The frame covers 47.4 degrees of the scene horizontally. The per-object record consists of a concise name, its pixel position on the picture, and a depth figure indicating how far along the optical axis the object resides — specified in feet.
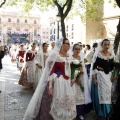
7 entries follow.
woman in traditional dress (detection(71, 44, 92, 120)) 9.98
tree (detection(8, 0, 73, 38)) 31.81
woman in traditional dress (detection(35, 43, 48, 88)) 14.33
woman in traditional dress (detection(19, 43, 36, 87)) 17.27
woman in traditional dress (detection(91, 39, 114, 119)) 9.80
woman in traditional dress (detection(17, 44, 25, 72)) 23.25
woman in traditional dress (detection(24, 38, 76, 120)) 8.57
